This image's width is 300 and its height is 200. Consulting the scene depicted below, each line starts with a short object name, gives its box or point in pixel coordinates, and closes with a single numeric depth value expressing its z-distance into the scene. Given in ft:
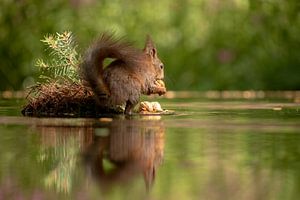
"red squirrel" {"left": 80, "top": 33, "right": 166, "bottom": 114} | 53.16
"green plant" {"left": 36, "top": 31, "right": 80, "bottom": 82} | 58.18
